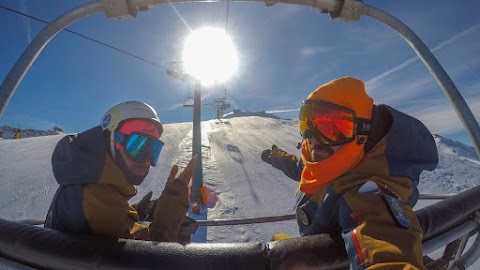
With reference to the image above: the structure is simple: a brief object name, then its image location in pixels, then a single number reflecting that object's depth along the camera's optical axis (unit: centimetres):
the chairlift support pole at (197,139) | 1027
